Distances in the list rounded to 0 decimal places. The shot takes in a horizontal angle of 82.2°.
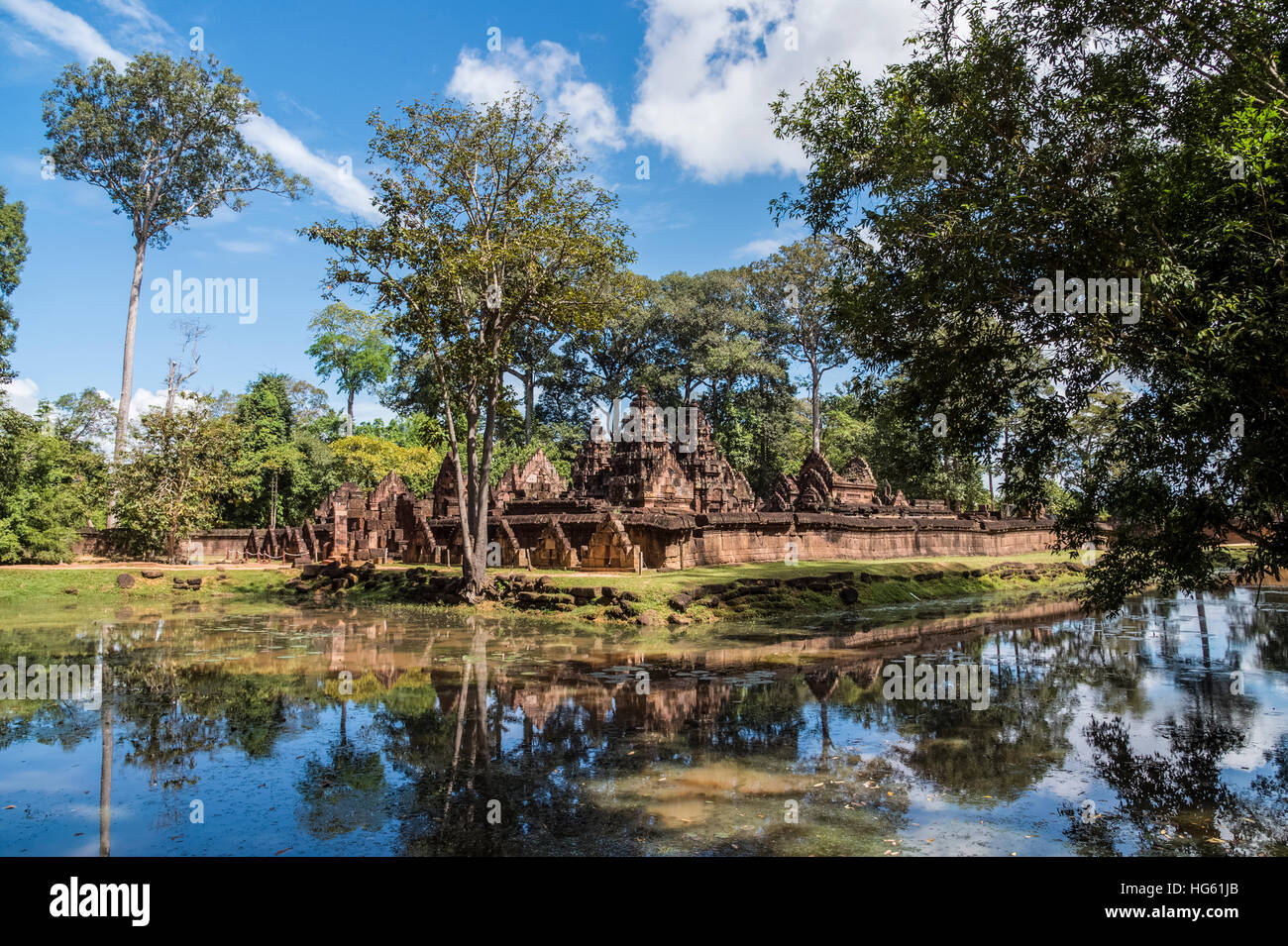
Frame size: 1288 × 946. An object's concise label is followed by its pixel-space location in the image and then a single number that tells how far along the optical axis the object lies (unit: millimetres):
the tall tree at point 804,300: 50625
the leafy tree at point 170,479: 27859
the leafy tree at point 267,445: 42656
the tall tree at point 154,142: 30797
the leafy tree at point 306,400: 57500
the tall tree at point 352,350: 58625
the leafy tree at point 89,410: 56281
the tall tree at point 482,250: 18625
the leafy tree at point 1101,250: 6750
